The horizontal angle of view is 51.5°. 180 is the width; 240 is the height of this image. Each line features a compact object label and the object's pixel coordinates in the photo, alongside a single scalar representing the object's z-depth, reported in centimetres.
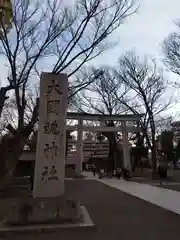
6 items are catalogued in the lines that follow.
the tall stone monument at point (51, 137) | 535
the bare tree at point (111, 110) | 2126
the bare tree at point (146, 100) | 2006
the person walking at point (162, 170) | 1815
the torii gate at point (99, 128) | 1967
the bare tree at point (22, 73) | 975
